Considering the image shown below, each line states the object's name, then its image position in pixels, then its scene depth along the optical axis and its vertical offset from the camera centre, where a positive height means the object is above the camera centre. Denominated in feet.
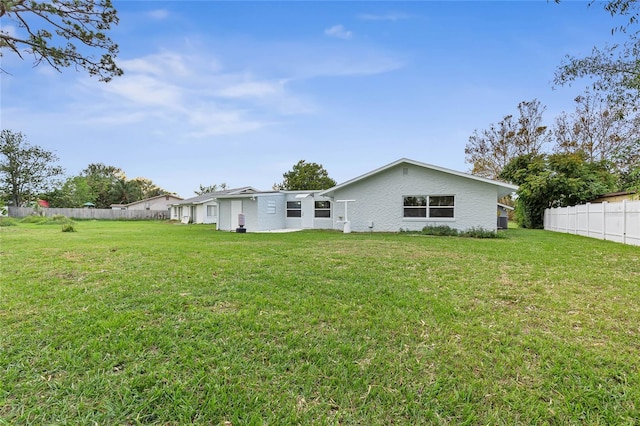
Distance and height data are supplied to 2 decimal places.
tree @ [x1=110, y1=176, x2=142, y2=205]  171.32 +10.92
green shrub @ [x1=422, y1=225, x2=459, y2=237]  45.34 -2.35
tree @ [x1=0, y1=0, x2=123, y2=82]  18.71 +11.22
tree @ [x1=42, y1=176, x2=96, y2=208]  131.13 +7.37
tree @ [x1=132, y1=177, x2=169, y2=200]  203.92 +16.27
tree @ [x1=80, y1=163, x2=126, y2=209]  165.11 +16.55
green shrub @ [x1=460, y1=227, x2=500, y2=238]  42.55 -2.53
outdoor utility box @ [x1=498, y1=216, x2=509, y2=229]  67.92 -1.39
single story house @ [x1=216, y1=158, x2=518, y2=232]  47.78 +2.15
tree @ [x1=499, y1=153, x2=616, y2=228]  59.88 +6.72
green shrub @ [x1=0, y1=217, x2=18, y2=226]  64.78 -2.52
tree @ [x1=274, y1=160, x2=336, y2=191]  137.08 +16.20
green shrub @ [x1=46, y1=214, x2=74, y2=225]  73.72 -2.29
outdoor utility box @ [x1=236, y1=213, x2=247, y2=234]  57.82 -1.56
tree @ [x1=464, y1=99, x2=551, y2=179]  90.74 +23.19
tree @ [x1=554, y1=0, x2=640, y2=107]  22.40 +11.24
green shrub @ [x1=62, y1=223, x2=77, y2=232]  49.43 -2.78
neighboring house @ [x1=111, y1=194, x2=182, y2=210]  147.64 +3.81
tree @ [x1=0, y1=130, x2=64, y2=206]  117.19 +16.47
